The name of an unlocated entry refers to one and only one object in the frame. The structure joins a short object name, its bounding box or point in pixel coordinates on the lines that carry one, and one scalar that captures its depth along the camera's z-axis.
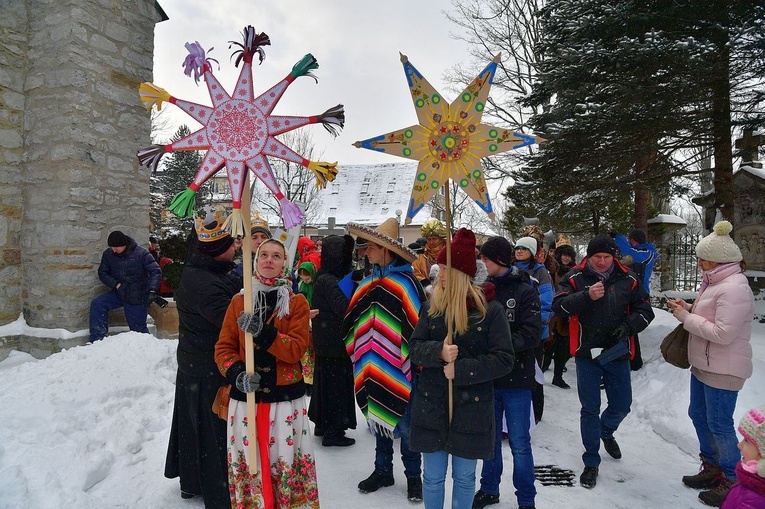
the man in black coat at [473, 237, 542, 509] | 3.66
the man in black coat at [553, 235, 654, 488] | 4.22
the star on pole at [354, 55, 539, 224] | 3.29
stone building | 6.57
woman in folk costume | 3.07
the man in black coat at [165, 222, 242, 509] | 3.38
